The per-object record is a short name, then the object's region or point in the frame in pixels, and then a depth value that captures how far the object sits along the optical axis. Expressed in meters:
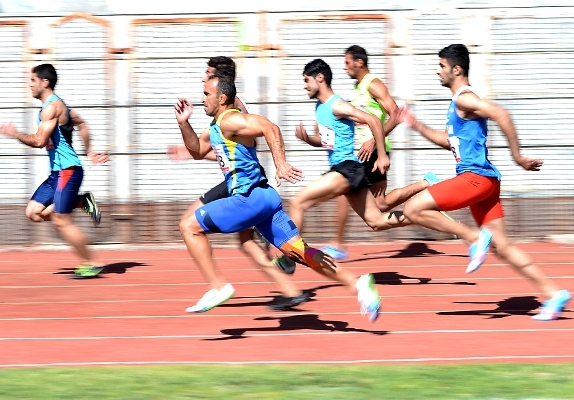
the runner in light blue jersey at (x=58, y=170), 24.70
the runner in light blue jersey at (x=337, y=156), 23.50
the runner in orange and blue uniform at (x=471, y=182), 19.06
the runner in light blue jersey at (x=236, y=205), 18.12
